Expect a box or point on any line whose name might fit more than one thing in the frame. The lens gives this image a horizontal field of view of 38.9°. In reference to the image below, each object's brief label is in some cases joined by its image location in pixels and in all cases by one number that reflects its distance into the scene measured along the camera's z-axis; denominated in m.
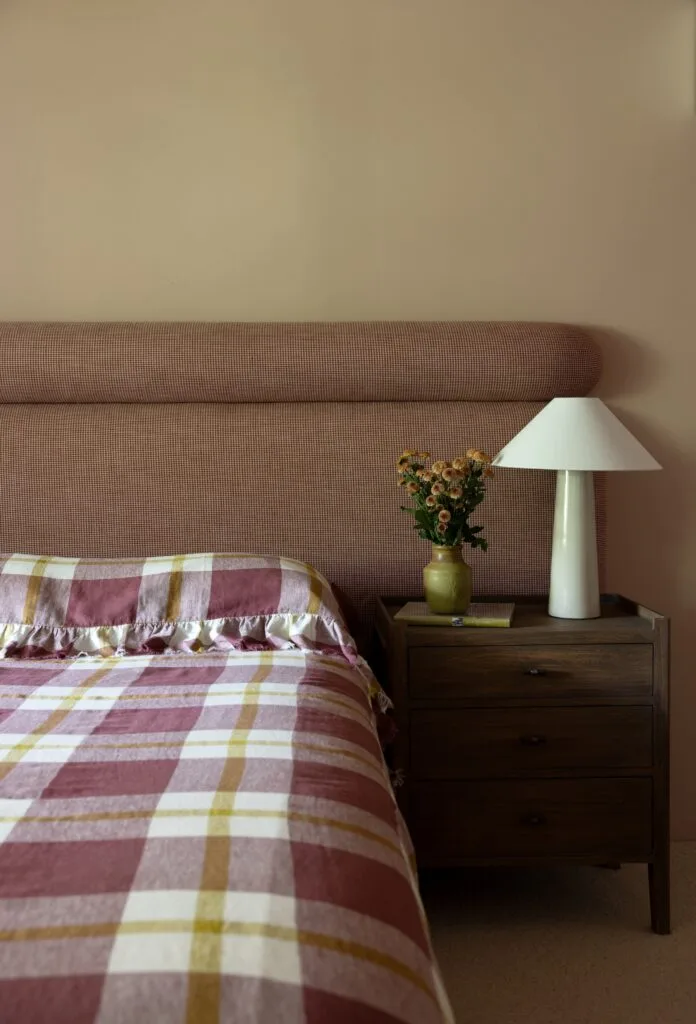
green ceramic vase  2.24
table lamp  2.19
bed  0.97
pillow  2.04
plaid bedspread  0.91
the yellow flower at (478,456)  2.25
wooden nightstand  2.14
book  2.17
